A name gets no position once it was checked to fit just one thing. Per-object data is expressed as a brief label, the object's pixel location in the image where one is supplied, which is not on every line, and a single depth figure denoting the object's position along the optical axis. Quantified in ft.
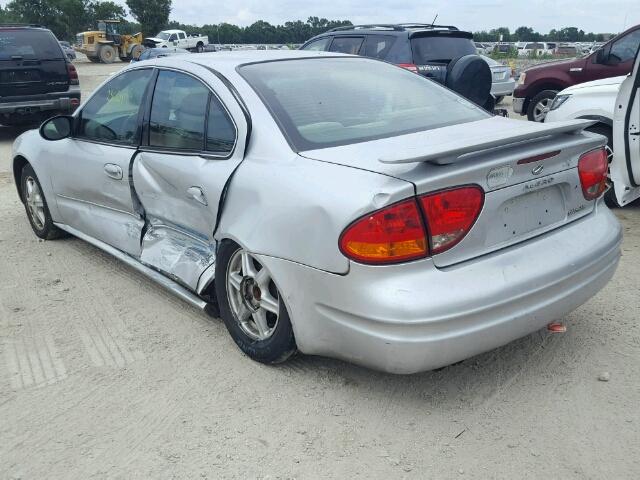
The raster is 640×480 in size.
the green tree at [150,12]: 218.38
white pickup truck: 143.40
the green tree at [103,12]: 233.35
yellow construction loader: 140.87
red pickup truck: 30.89
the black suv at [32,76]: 35.45
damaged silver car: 8.47
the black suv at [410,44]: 30.22
